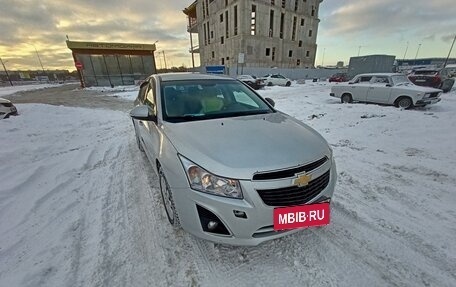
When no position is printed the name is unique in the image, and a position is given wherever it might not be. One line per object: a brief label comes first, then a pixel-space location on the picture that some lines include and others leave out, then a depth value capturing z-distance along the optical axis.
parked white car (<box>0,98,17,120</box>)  8.59
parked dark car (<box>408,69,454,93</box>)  13.70
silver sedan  1.74
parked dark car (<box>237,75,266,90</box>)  21.02
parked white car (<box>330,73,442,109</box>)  8.48
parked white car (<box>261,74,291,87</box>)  25.94
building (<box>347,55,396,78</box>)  27.00
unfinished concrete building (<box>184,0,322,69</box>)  37.78
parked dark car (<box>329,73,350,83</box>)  29.00
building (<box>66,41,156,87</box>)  29.88
